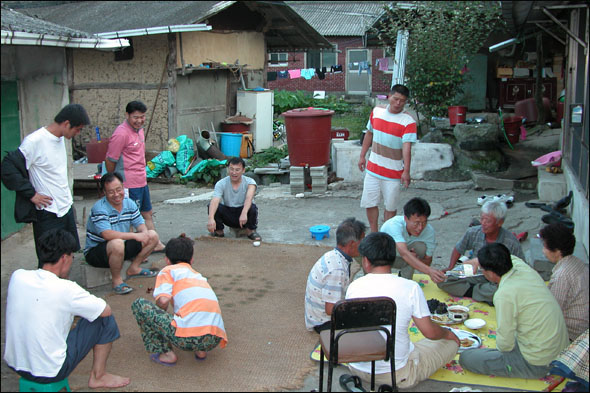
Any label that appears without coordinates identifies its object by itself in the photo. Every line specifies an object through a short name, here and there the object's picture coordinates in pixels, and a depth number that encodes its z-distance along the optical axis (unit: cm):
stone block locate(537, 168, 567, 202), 830
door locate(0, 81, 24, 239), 668
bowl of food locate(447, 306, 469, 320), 470
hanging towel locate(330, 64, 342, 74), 1975
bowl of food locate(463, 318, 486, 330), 455
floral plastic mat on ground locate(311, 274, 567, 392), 378
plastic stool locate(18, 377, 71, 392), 338
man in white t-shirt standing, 488
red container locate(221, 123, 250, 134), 1421
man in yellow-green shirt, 363
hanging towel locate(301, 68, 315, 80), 1873
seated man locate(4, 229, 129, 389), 328
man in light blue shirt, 500
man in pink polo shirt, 629
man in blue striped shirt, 530
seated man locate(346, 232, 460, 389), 355
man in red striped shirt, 636
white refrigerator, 1438
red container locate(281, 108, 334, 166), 941
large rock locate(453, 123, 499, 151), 1048
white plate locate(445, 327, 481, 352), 425
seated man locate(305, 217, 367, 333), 418
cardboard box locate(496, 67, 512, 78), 1683
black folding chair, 326
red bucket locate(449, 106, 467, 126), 1101
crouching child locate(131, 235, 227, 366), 382
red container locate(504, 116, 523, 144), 1147
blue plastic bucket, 1359
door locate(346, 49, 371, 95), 2844
